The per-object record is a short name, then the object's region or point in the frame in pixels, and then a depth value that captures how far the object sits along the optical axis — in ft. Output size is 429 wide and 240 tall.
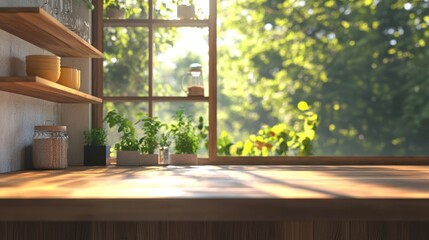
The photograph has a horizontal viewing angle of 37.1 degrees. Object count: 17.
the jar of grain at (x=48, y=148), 10.03
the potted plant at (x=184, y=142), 11.85
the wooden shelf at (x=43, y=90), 8.00
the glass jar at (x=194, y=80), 12.41
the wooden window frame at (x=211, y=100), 12.12
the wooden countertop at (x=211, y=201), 5.69
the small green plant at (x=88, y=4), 10.96
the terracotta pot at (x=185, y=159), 11.84
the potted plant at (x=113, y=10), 12.51
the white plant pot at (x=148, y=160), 11.65
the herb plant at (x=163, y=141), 11.70
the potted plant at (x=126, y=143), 11.63
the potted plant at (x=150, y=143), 11.66
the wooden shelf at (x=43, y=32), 7.83
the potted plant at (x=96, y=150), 11.55
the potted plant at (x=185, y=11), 12.48
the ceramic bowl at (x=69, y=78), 10.15
